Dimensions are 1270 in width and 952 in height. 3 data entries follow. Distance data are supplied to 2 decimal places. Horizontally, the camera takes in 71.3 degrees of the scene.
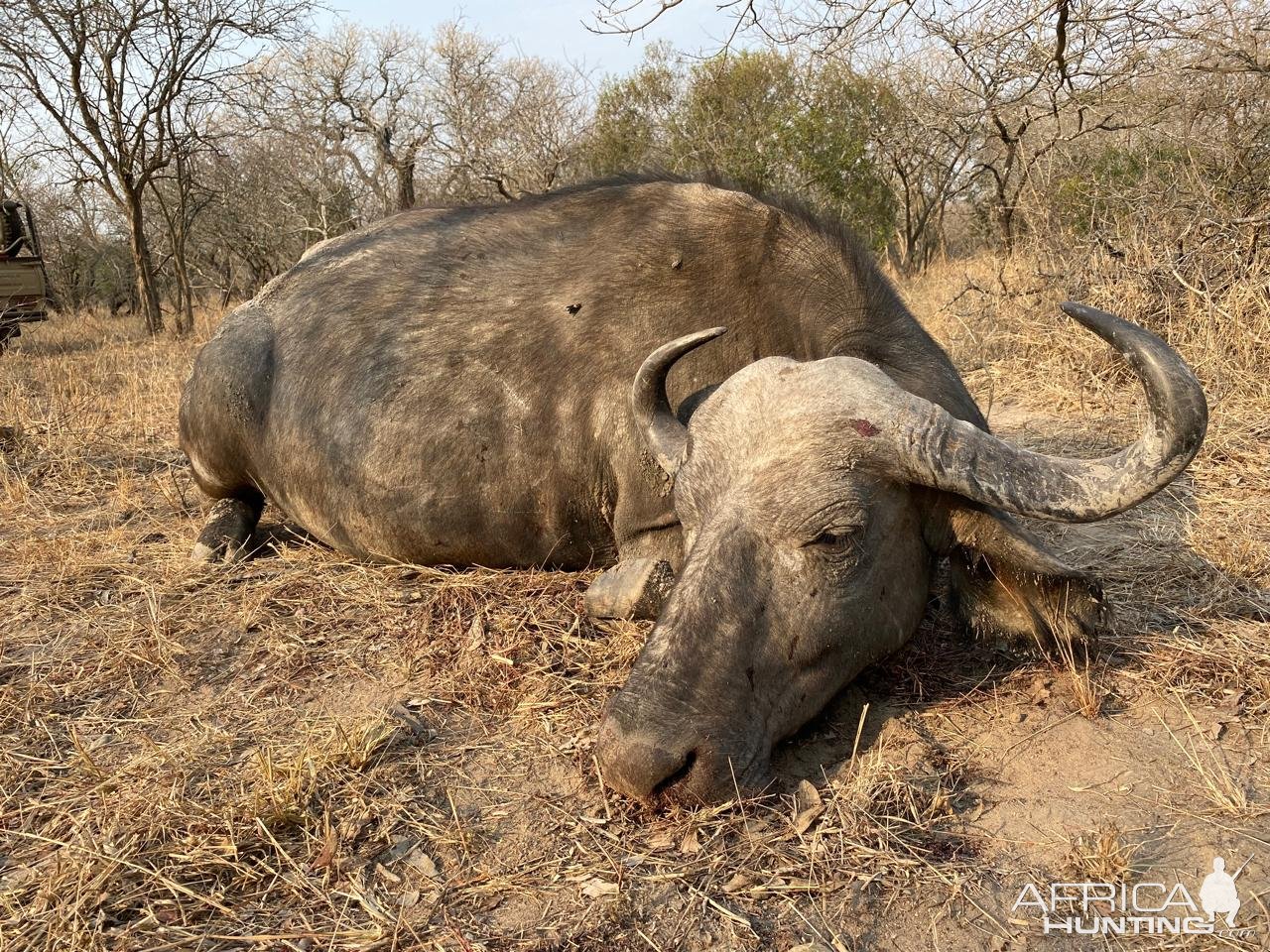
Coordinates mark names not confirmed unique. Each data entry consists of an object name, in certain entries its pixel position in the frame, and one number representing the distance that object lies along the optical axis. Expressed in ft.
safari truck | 45.33
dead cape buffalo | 8.40
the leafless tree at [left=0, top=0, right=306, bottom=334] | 50.24
